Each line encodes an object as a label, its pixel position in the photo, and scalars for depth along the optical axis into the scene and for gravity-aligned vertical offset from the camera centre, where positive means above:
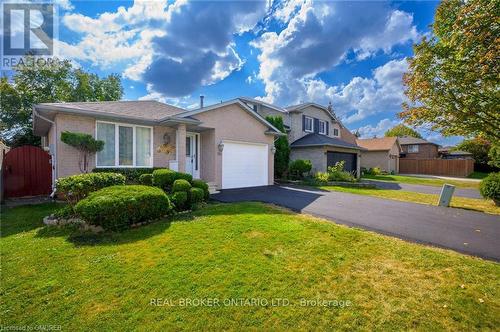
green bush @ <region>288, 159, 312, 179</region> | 16.34 -0.30
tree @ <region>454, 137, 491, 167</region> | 28.99 +1.44
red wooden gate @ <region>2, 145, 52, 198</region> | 9.88 -0.43
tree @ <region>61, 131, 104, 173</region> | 8.16 +0.70
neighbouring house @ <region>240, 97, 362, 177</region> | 18.38 +2.40
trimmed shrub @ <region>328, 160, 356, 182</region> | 16.02 -0.86
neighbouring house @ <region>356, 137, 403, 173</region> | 30.73 +1.43
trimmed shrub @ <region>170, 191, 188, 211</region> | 7.37 -1.17
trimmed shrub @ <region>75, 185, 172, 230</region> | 5.45 -1.10
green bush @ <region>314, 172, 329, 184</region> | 15.53 -0.98
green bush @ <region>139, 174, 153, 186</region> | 9.20 -0.65
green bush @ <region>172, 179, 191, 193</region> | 7.73 -0.78
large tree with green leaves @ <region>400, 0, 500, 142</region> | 7.61 +3.61
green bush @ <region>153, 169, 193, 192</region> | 8.63 -0.57
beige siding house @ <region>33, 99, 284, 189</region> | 8.84 +1.28
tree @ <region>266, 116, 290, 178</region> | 17.19 +0.59
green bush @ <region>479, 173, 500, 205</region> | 9.47 -0.97
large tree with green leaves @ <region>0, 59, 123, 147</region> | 20.61 +7.09
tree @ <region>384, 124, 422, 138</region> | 54.56 +7.91
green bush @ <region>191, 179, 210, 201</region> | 8.92 -0.89
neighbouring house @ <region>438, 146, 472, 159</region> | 41.72 +1.97
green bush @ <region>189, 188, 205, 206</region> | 7.90 -1.14
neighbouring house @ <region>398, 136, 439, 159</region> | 39.12 +2.84
